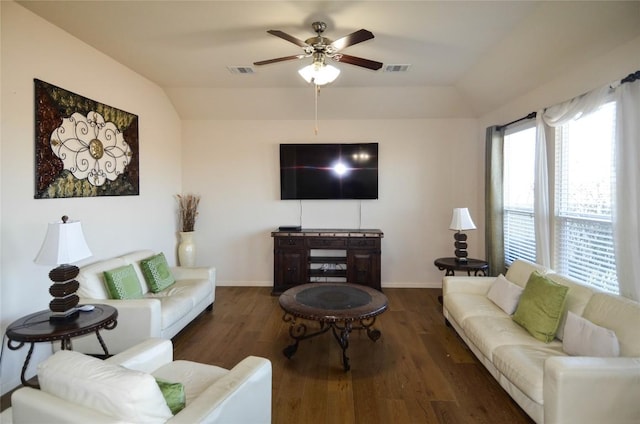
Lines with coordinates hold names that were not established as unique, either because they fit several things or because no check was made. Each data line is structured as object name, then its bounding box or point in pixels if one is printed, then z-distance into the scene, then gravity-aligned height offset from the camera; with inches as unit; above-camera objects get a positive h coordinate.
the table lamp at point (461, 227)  162.1 -6.7
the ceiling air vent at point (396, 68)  149.3 +69.4
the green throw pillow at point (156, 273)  140.7 -25.6
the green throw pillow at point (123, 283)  118.6 -25.6
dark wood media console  188.1 -23.3
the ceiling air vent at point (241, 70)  151.4 +70.6
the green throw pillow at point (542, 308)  95.9 -29.8
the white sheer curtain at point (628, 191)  90.4 +6.3
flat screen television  198.8 +28.5
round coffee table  108.3 -32.8
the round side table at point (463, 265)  156.0 -25.4
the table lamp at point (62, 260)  90.6 -12.1
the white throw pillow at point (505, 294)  116.0 -30.7
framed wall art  107.4 +27.5
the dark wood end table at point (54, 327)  82.7 -30.2
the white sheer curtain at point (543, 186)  125.4 +11.2
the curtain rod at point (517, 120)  137.4 +44.1
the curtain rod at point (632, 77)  90.4 +39.0
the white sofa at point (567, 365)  70.4 -38.3
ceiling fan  100.8 +51.8
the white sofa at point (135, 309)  109.3 -34.5
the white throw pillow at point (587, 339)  78.0 -32.4
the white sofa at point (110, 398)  47.9 -29.1
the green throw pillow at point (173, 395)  56.9 -32.4
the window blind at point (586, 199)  105.6 +5.0
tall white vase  192.2 -20.4
